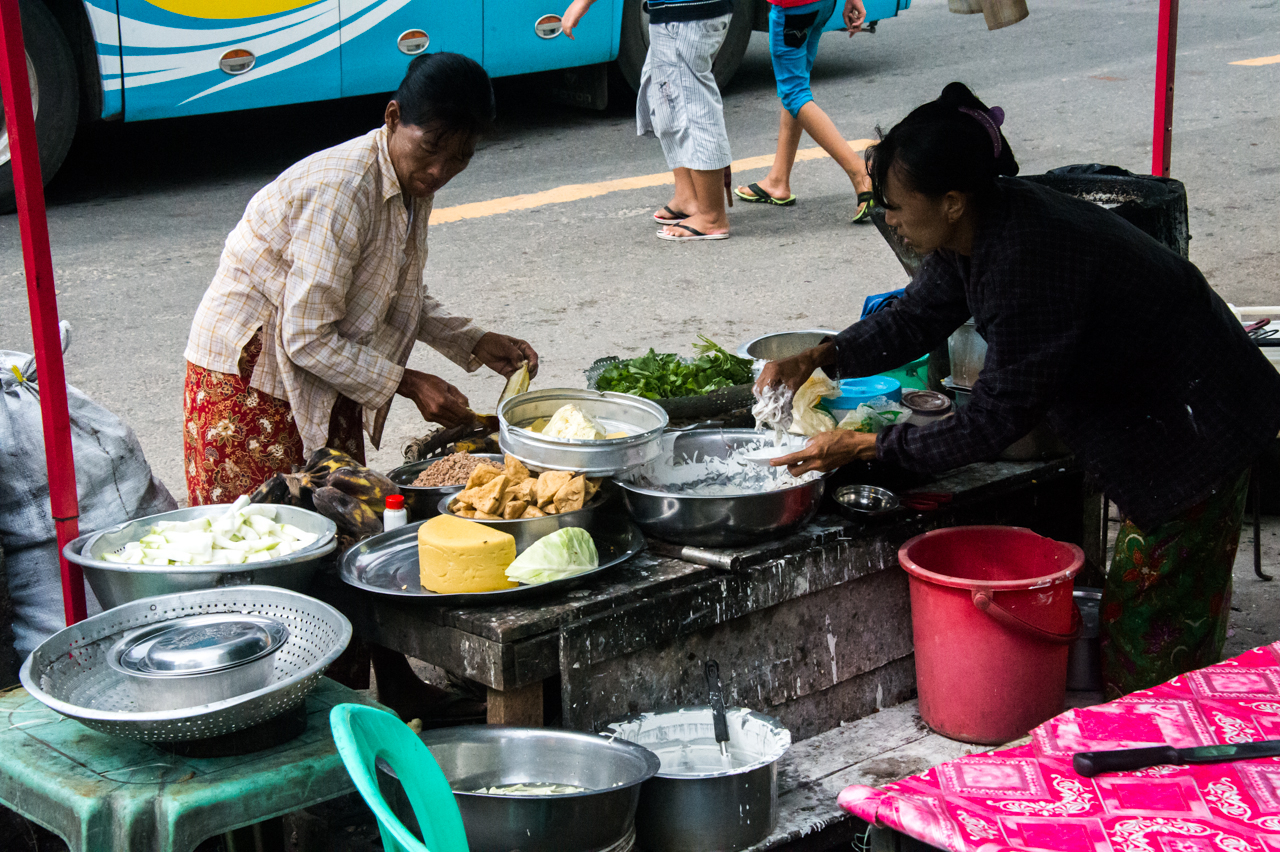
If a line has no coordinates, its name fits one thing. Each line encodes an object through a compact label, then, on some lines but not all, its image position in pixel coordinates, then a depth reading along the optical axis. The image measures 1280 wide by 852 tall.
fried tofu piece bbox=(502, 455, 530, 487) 2.85
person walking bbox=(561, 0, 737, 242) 6.56
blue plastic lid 3.53
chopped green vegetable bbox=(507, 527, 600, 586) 2.64
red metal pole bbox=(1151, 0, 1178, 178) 4.74
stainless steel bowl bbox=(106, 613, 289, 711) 2.15
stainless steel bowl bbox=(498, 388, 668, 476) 2.88
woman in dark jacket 2.73
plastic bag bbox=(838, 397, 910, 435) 3.32
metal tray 2.64
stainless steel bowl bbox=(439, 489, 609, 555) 2.75
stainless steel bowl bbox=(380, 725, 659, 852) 2.29
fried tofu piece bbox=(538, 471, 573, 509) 2.79
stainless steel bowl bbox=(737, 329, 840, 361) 3.94
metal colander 2.09
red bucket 2.97
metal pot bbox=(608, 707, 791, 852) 2.55
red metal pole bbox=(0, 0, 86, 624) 2.57
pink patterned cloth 2.31
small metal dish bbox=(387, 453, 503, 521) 3.09
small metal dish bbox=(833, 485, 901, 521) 3.12
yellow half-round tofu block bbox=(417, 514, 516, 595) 2.61
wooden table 2.63
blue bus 7.05
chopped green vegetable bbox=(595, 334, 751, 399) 3.76
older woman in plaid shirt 3.06
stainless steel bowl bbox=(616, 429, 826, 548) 2.87
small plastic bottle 2.96
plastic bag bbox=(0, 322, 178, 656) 3.12
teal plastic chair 1.99
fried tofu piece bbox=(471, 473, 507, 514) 2.77
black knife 2.50
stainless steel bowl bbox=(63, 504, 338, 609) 2.54
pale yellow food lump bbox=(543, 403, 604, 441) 2.94
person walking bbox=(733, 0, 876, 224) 7.01
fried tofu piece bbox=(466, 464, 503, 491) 2.88
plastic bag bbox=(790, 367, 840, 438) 3.22
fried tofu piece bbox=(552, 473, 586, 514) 2.79
